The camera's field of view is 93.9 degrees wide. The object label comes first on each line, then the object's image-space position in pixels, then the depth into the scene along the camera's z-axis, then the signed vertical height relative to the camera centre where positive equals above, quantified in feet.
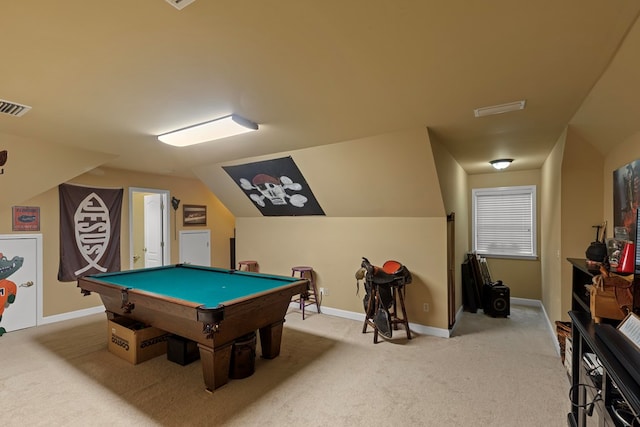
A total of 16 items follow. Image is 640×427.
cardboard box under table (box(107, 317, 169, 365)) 9.93 -4.42
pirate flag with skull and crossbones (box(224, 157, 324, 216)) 14.46 +1.34
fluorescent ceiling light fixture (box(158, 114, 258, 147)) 9.13 +2.68
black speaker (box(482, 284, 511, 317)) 14.80 -4.42
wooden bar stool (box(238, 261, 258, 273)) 17.67 -3.20
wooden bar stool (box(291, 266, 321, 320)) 15.43 -3.81
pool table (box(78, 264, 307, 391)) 7.87 -2.63
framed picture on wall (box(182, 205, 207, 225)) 20.31 -0.19
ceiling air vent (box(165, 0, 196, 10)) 4.20 +2.97
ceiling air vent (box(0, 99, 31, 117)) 7.78 +2.81
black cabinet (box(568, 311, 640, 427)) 3.98 -2.92
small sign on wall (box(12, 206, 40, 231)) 13.42 -0.28
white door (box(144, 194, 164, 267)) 19.15 -1.22
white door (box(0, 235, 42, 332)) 12.96 -3.01
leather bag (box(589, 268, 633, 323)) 6.54 -1.86
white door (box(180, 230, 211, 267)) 20.03 -2.42
